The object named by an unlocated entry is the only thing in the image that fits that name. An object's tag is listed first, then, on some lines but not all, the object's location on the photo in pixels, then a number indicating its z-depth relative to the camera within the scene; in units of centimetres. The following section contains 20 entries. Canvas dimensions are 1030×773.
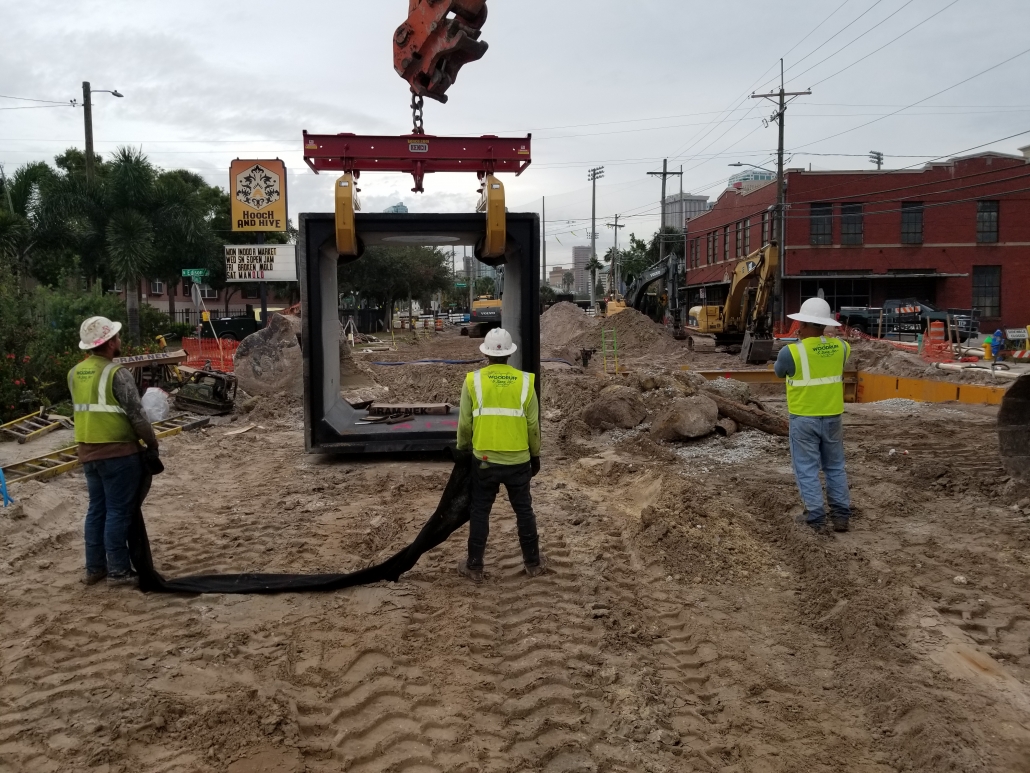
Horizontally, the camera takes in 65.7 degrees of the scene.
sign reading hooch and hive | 2031
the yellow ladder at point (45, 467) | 818
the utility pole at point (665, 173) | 5456
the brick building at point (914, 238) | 3834
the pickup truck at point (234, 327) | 2895
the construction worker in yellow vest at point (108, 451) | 536
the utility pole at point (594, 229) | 6831
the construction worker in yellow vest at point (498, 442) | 539
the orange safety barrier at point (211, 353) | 1840
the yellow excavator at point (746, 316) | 2208
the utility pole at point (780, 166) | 3425
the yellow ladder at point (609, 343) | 2689
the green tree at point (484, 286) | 10461
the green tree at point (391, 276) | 4841
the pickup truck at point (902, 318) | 2952
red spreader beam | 860
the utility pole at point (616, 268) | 6978
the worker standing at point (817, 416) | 655
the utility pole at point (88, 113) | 2335
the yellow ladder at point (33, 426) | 1044
